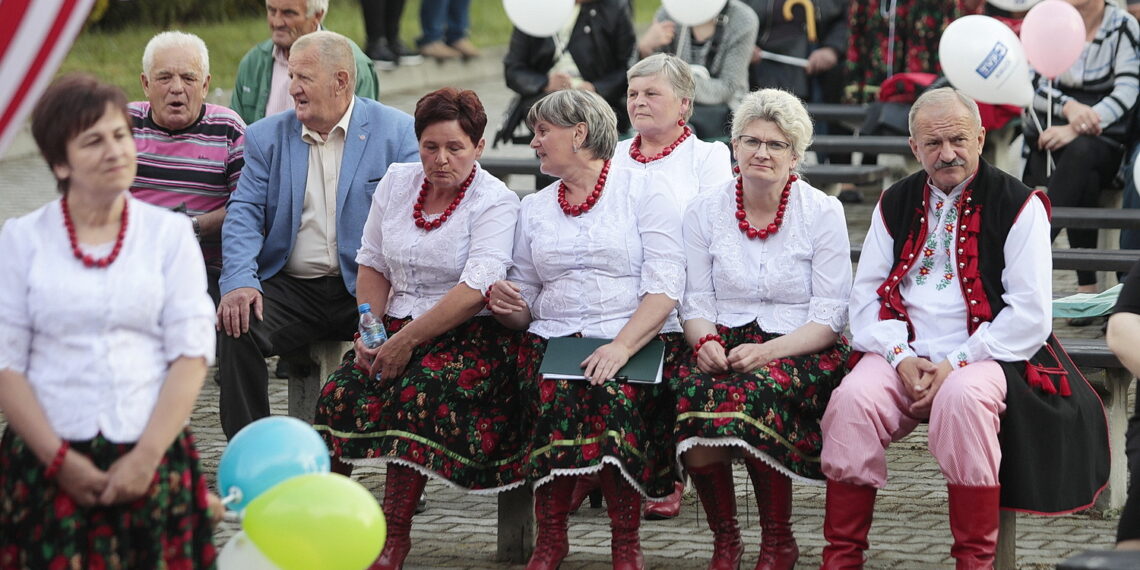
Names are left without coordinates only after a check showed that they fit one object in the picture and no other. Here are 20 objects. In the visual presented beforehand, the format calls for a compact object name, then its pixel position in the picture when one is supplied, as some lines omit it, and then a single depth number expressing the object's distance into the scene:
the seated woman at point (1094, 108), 14.42
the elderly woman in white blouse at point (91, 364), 7.01
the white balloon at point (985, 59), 13.77
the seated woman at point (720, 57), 16.45
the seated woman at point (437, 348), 10.09
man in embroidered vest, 9.24
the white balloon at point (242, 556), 7.35
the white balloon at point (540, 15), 15.92
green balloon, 7.08
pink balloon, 13.69
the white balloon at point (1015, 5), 16.41
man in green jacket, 13.60
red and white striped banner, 7.48
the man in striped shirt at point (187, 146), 12.33
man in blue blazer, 11.70
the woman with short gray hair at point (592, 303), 9.76
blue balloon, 7.45
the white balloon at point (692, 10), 16.12
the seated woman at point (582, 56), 17.12
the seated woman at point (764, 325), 9.69
